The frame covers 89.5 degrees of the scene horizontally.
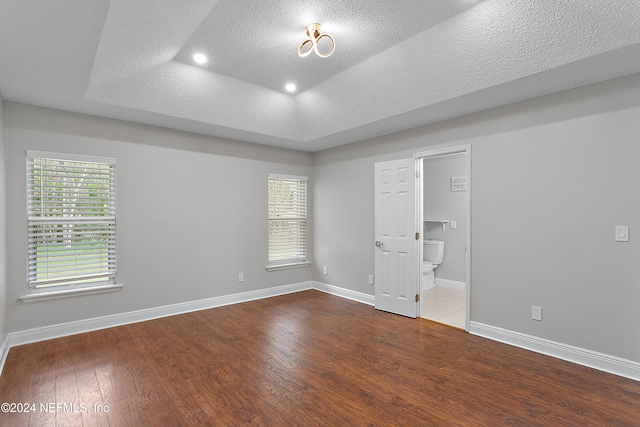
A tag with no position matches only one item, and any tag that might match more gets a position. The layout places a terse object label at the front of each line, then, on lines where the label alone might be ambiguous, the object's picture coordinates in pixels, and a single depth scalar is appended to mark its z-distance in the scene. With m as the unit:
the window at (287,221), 5.35
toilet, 5.75
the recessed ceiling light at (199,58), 3.24
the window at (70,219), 3.40
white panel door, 4.23
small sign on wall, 5.69
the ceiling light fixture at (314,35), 2.77
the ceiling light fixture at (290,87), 4.02
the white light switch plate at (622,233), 2.67
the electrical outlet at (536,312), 3.13
